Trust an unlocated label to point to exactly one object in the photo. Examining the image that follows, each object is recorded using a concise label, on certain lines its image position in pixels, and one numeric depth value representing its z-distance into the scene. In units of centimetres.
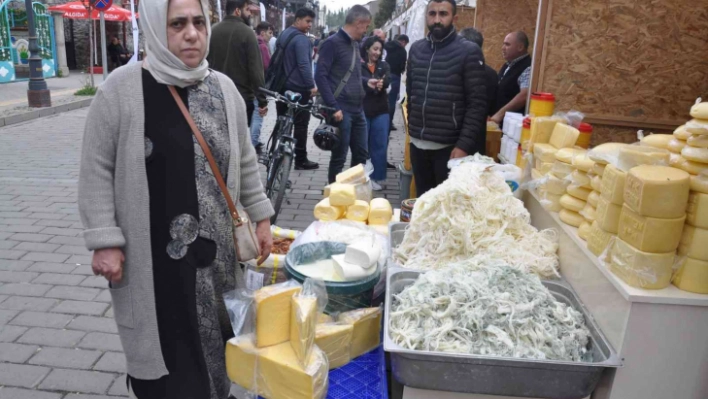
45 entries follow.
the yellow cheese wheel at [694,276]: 188
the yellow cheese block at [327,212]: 354
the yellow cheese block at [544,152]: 297
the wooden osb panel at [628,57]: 368
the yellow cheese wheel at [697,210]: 185
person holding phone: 714
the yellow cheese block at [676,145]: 211
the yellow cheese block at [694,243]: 187
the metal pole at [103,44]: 1495
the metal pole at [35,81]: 1277
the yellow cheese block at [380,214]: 355
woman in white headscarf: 201
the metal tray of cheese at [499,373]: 188
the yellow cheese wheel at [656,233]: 187
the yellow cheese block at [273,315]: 216
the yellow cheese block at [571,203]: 254
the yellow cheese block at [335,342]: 228
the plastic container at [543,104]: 354
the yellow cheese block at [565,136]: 295
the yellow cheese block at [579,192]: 251
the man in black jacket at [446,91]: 418
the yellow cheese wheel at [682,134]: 206
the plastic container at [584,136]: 325
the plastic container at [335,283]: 248
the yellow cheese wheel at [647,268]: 188
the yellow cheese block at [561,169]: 269
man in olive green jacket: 623
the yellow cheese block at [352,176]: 405
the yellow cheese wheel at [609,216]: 210
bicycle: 568
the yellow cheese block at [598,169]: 233
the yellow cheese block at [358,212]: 359
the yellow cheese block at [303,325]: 210
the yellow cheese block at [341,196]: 358
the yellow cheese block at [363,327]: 241
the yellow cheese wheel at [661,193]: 184
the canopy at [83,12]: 1973
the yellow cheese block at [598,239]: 214
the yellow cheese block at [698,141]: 194
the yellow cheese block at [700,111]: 195
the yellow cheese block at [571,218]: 255
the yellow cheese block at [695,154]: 191
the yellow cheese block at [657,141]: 226
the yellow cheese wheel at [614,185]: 207
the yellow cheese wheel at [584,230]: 237
